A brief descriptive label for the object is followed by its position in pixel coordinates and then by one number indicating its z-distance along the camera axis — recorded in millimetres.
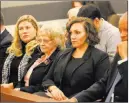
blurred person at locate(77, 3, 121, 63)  3591
